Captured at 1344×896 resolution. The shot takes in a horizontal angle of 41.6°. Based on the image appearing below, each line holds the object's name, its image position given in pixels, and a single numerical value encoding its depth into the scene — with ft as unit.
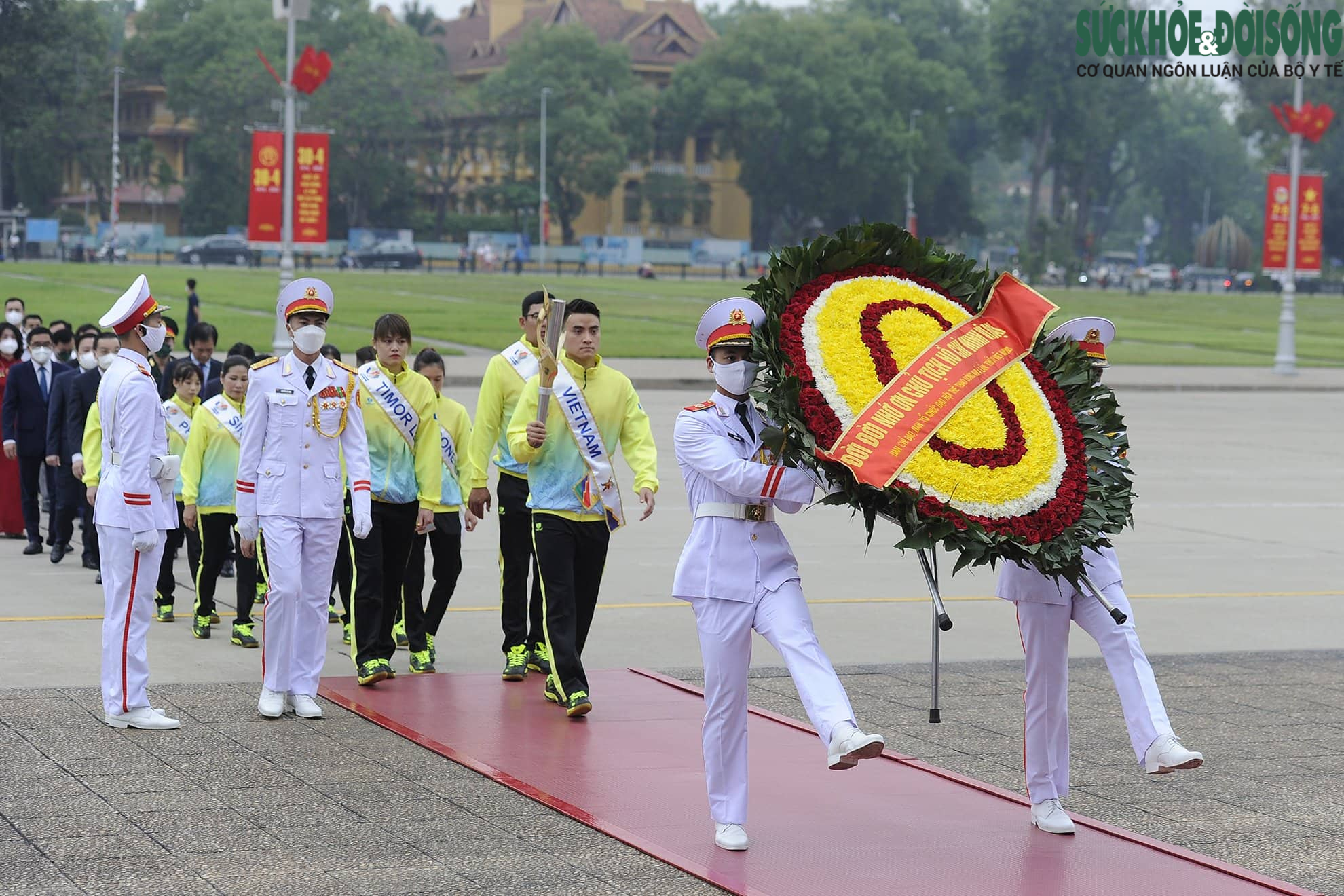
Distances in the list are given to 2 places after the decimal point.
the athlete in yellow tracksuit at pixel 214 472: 35.29
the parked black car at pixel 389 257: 276.82
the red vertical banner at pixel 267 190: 102.53
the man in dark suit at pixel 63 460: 42.63
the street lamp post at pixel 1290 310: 131.23
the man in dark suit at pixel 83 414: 41.73
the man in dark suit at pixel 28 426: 45.88
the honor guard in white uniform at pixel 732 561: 21.18
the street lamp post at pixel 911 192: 332.80
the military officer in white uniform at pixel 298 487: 27.71
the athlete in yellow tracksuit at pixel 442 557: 31.81
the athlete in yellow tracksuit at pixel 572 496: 28.14
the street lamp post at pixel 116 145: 291.38
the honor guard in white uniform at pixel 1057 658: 21.98
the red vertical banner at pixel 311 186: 104.32
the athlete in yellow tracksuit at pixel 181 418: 37.70
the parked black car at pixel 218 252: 266.77
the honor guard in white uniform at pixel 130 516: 26.58
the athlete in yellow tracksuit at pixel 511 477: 30.04
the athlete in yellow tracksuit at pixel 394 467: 30.53
